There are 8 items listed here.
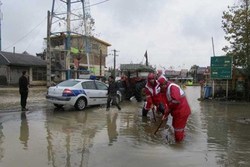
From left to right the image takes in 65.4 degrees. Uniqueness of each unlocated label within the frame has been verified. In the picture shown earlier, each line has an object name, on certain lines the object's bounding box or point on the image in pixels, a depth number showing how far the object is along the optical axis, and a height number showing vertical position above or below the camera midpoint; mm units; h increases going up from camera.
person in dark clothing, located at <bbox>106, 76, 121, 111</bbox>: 8149 -557
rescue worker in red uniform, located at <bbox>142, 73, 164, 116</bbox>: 6486 -486
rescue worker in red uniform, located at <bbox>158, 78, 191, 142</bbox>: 4495 -644
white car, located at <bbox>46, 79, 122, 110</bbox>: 7894 -581
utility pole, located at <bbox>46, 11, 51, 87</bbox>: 15885 +2113
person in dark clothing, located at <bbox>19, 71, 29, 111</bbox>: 8026 -349
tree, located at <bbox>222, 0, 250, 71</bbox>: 11320 +2825
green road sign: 11197 +745
